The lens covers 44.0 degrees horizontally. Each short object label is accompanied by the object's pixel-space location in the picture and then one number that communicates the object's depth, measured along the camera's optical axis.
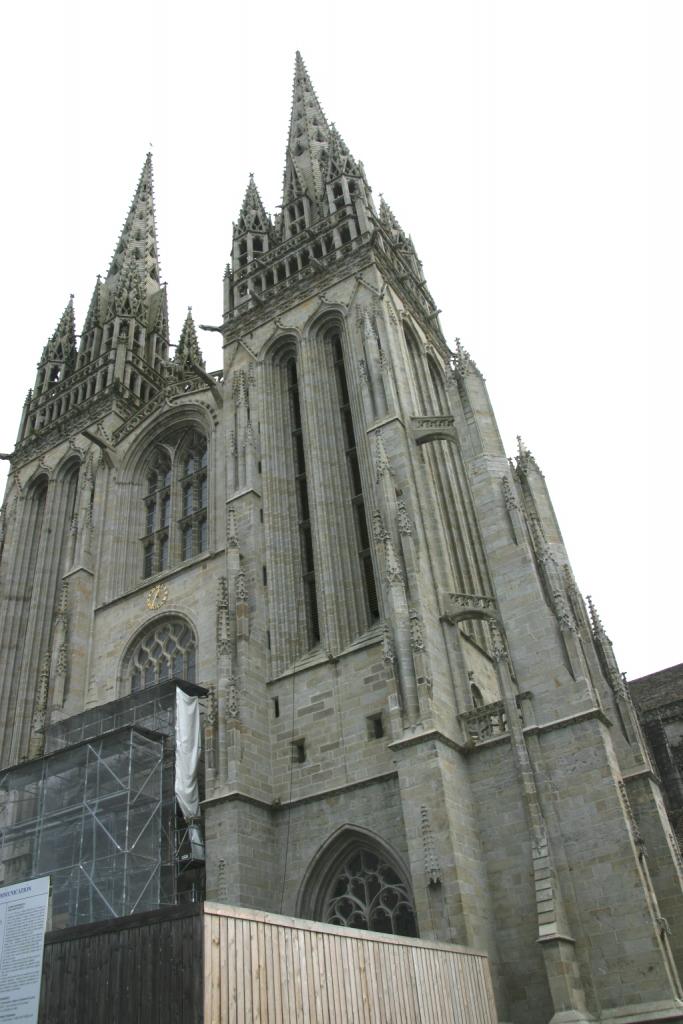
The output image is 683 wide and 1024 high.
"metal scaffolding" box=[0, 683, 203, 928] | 16.86
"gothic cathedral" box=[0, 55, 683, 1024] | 14.13
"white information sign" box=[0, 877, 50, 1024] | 9.12
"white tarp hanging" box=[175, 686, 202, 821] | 18.11
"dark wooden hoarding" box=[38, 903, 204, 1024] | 7.82
